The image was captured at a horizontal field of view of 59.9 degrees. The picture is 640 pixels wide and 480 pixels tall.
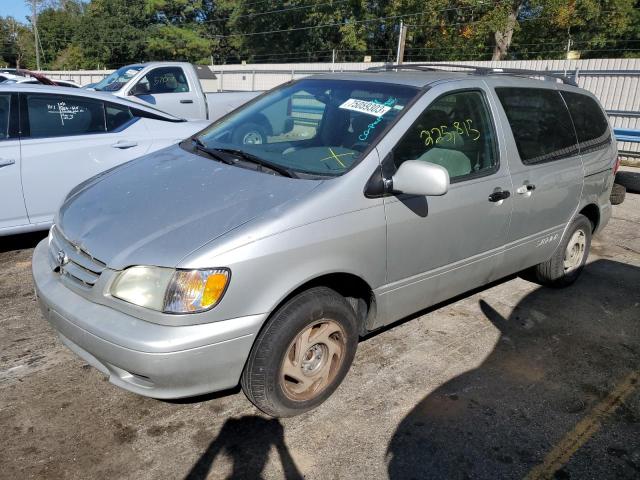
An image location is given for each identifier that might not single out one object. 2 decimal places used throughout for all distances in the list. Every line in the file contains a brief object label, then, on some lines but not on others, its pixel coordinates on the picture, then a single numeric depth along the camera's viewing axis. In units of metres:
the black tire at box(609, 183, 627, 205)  7.65
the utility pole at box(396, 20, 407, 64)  15.61
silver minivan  2.50
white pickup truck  9.95
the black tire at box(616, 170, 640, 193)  8.84
